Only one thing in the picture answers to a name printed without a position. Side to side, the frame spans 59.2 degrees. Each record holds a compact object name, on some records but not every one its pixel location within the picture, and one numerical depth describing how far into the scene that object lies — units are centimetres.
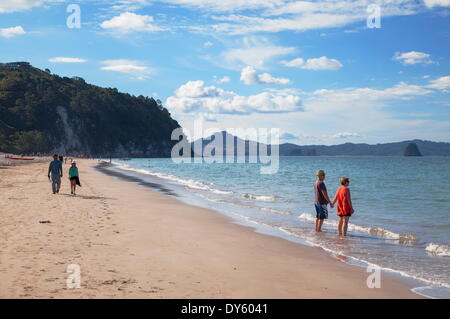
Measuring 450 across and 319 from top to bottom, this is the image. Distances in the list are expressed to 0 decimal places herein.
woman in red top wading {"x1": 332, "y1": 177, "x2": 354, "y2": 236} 1215
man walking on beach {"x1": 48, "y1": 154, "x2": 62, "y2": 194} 1830
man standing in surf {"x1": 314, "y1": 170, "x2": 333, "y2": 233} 1259
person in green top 1898
